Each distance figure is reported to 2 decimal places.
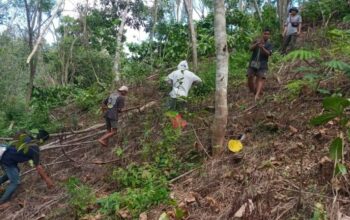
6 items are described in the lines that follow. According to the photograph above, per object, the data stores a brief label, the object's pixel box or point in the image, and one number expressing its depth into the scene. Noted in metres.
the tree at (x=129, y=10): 19.91
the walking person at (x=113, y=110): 8.38
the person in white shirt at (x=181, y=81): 8.04
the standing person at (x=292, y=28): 10.68
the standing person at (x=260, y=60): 8.03
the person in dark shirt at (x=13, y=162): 7.29
